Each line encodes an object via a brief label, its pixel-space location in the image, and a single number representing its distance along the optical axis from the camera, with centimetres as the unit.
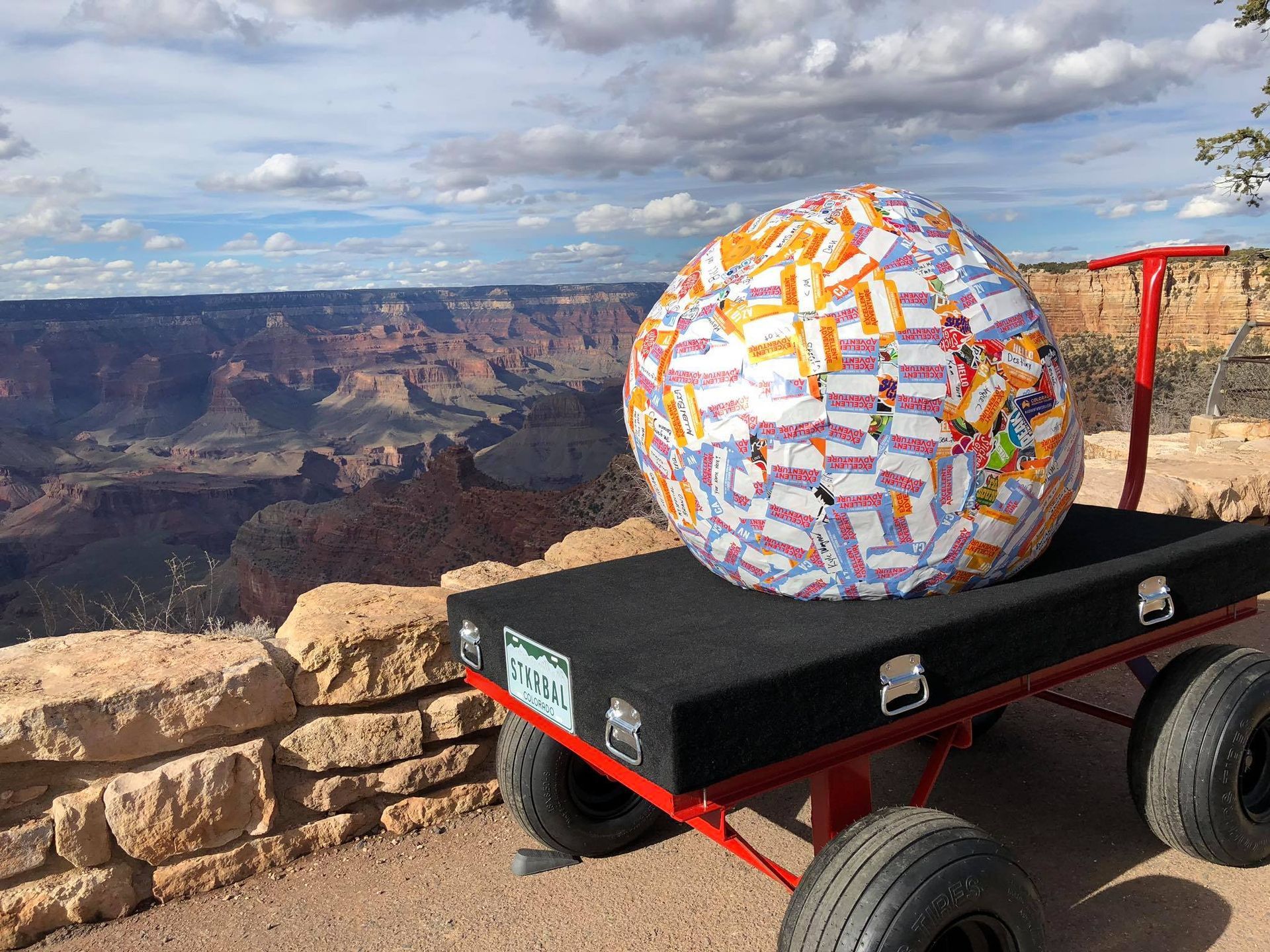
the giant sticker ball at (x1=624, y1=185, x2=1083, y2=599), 223
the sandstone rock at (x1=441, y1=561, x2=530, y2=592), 376
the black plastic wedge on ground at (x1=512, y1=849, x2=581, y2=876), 314
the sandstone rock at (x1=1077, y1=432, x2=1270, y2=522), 550
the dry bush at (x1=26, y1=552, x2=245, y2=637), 561
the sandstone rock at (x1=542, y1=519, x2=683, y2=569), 407
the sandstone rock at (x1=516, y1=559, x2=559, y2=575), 395
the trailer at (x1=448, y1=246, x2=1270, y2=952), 195
